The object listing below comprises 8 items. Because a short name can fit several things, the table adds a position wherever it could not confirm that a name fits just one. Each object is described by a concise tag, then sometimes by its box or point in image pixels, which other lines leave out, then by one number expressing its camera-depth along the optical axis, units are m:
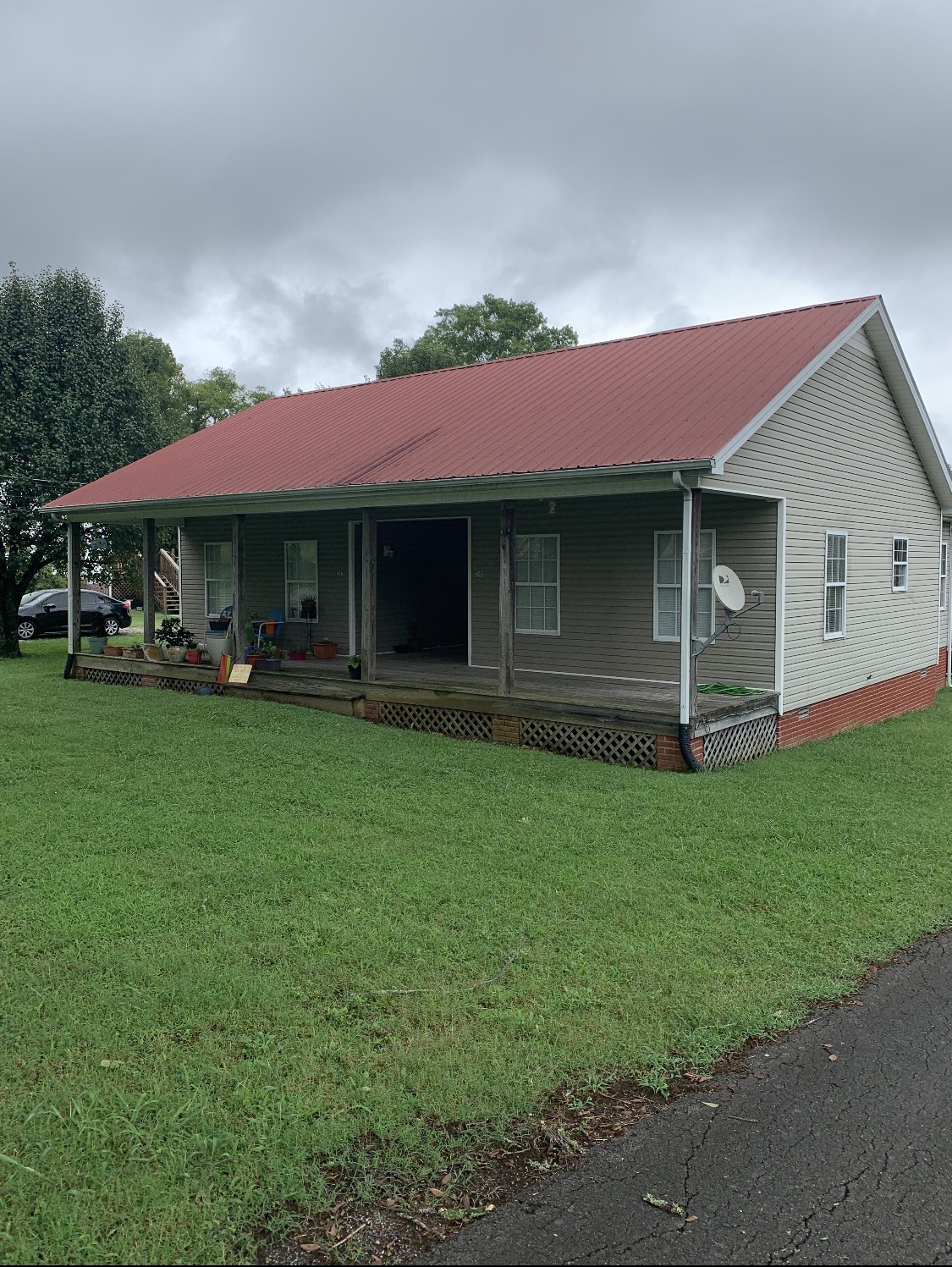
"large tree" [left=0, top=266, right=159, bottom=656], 19.08
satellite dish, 9.87
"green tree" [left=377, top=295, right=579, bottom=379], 44.47
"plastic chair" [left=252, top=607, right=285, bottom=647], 15.93
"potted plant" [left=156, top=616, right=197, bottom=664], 15.13
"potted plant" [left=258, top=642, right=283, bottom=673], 13.84
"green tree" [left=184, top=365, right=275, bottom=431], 50.81
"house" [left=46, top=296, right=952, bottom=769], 10.17
